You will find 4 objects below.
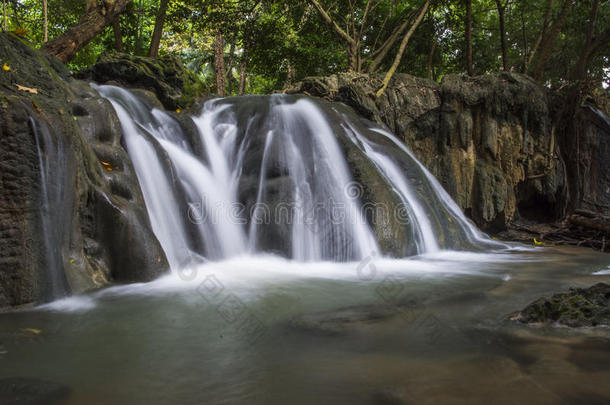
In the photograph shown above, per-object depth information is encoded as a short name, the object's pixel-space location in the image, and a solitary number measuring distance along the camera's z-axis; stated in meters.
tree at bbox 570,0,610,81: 10.48
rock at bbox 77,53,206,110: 7.89
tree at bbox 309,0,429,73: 11.44
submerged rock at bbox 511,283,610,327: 2.25
